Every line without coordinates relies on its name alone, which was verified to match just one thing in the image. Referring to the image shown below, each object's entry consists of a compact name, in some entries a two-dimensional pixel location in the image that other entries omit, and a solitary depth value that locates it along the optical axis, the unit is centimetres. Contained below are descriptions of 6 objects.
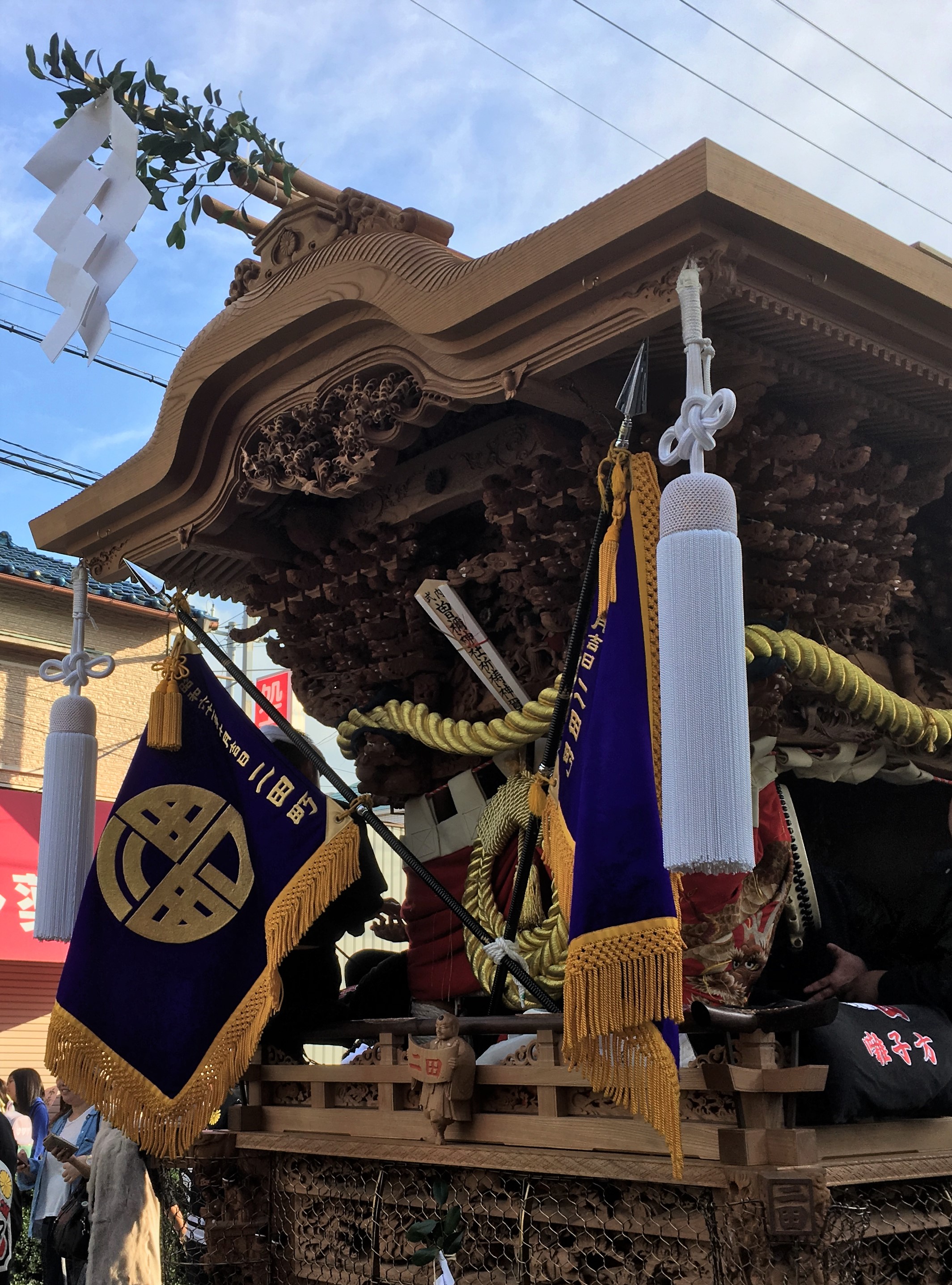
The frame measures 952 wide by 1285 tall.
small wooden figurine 320
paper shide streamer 359
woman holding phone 523
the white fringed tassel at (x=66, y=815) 407
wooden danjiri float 271
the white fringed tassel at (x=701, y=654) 233
